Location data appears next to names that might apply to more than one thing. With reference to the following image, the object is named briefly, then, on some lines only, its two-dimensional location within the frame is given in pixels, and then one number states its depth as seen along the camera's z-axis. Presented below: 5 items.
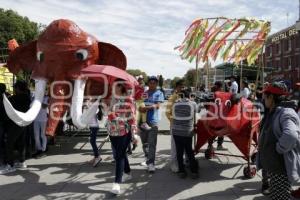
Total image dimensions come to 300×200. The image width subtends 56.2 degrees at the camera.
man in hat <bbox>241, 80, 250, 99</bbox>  5.90
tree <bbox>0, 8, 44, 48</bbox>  22.13
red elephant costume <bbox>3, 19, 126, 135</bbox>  4.93
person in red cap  3.13
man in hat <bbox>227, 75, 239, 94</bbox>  7.13
